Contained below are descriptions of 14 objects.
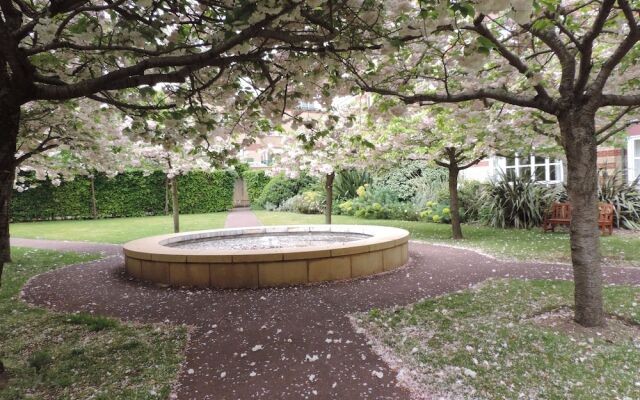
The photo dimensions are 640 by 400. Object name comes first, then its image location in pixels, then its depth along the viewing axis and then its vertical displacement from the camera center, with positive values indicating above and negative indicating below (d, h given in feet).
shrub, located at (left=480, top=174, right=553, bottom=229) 39.34 -1.41
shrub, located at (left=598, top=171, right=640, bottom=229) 36.37 -1.07
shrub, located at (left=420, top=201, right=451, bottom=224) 47.11 -2.74
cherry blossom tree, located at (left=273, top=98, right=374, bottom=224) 32.68 +3.56
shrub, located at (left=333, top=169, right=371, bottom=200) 66.49 +1.70
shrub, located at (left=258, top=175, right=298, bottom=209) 75.87 +0.81
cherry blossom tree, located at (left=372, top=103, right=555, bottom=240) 19.74 +3.54
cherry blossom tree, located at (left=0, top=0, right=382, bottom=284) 8.47 +3.90
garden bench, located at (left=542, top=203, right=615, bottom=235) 32.24 -2.57
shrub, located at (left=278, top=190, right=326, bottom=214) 64.34 -1.58
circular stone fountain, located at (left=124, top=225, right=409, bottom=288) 18.58 -3.46
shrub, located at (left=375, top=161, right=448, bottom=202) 54.34 +1.47
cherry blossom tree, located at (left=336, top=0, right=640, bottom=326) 9.98 +3.78
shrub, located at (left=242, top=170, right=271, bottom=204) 82.99 +2.75
